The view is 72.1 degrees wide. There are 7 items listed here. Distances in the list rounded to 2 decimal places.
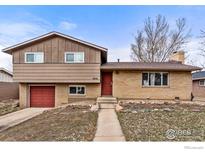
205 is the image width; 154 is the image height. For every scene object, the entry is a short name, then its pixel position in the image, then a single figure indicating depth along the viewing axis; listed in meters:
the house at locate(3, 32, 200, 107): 9.64
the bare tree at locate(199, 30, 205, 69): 13.09
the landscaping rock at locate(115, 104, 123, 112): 7.27
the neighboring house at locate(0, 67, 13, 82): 9.22
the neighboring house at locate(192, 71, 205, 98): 16.10
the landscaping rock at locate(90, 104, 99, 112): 7.32
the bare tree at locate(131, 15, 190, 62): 10.72
